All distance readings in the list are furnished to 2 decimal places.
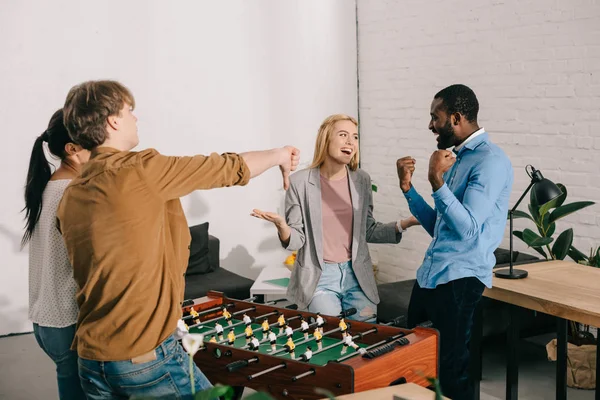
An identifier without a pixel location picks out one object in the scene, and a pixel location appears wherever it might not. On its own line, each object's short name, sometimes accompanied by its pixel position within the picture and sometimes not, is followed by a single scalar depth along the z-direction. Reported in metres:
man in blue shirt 2.77
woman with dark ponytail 2.36
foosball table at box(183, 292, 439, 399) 2.29
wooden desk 2.96
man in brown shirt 1.85
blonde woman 3.31
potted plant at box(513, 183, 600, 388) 3.92
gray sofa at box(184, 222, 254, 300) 5.01
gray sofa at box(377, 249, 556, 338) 4.32
